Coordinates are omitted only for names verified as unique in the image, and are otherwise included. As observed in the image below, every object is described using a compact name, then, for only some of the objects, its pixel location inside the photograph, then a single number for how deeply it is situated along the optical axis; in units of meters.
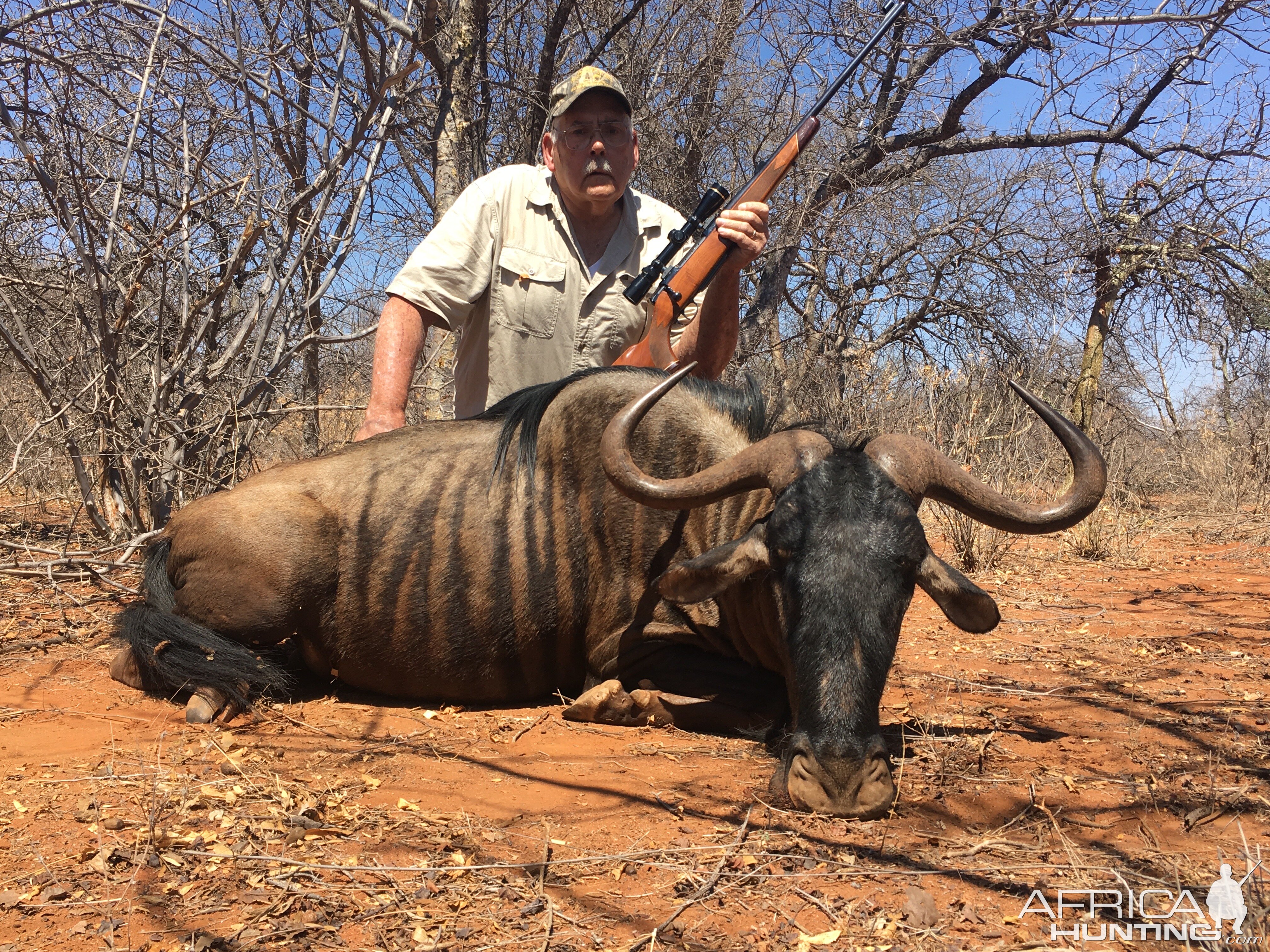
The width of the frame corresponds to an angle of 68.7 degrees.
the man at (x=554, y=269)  4.55
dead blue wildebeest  3.16
